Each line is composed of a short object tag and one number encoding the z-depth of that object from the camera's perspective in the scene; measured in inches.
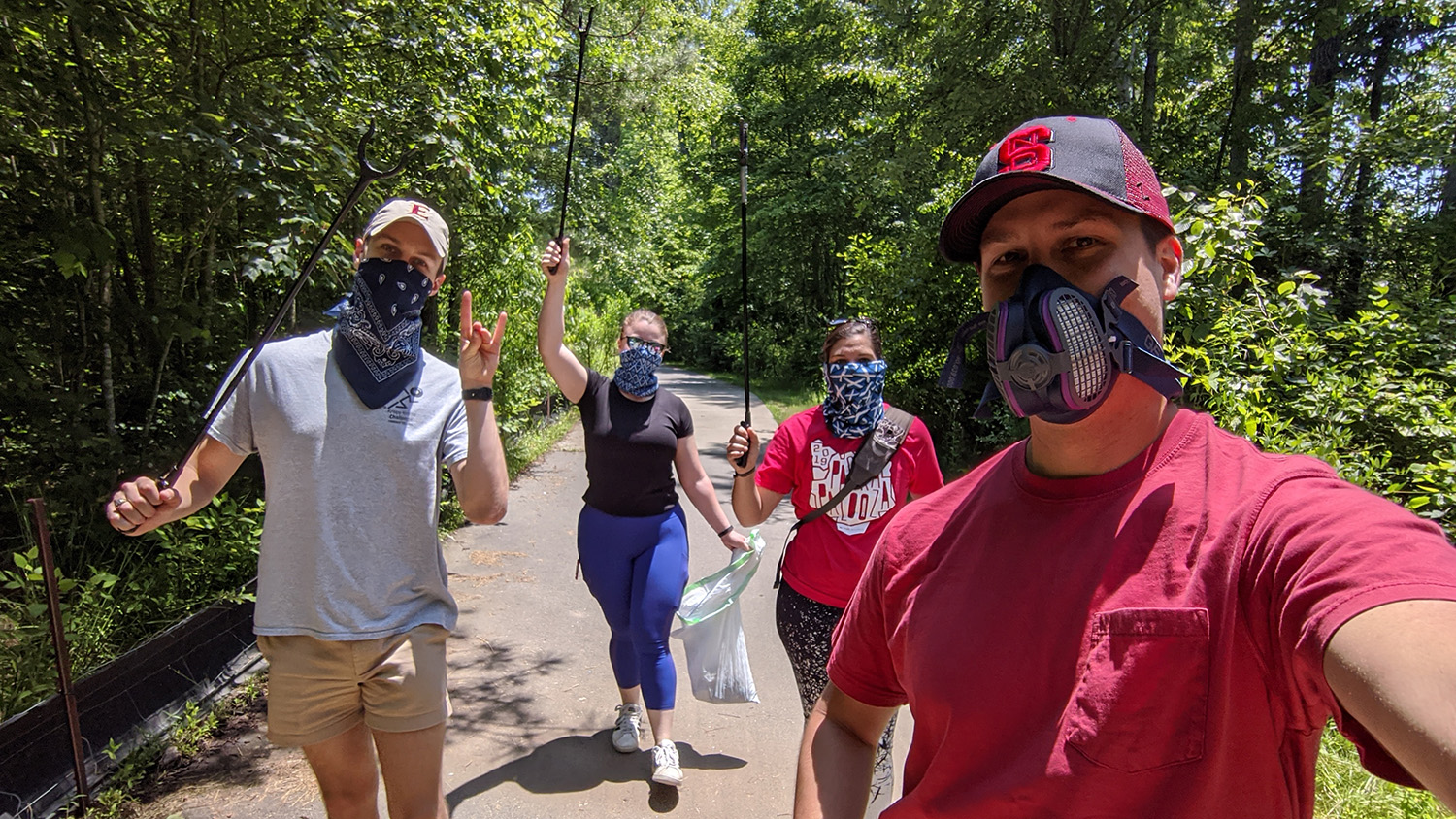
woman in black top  150.8
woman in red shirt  117.6
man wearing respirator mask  31.0
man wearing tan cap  93.0
